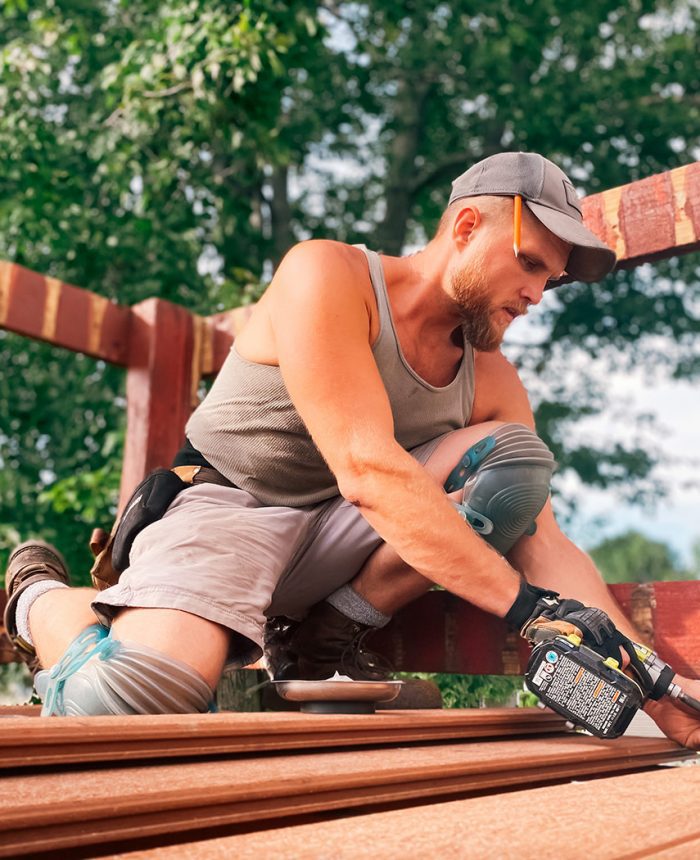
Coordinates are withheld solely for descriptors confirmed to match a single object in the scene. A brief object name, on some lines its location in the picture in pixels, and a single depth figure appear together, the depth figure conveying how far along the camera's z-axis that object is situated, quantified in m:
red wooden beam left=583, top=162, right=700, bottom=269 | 2.35
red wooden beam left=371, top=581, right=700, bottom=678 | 2.13
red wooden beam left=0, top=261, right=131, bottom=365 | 3.27
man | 1.76
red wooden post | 3.49
